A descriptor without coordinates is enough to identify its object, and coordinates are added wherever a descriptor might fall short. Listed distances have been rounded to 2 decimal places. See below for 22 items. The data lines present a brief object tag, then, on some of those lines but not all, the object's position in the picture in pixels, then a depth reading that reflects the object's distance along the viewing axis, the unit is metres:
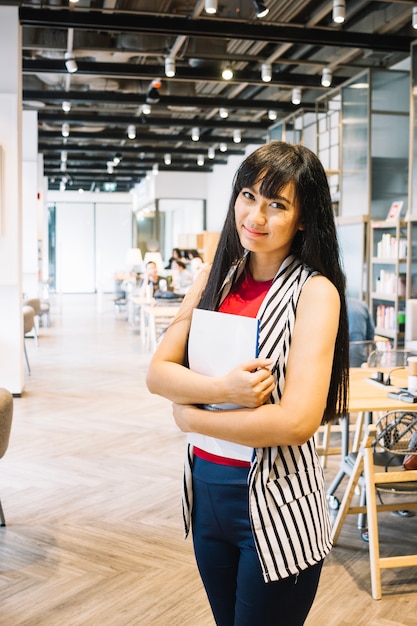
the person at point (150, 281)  12.40
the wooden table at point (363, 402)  3.42
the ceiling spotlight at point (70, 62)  9.03
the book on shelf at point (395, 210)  9.40
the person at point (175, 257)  15.81
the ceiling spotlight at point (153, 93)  10.92
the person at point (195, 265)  13.70
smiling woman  1.39
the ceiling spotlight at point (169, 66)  9.20
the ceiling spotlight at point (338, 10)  6.88
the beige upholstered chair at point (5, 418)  3.62
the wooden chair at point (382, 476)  3.23
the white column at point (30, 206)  12.23
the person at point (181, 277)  14.22
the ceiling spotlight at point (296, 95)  11.05
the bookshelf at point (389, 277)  9.04
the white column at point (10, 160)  7.17
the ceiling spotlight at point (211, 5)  6.70
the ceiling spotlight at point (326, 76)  9.85
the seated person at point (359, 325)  5.40
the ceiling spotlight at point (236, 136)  14.76
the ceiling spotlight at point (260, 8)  6.95
